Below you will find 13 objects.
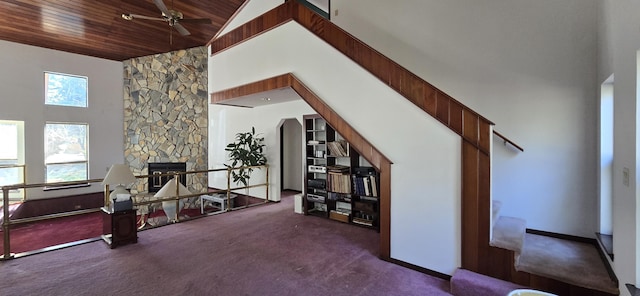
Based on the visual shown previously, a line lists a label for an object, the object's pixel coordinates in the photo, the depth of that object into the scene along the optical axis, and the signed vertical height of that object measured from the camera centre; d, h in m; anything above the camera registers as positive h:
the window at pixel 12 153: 6.27 -0.15
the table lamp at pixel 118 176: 3.88 -0.43
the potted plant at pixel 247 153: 5.99 -0.14
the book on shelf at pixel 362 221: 4.42 -1.22
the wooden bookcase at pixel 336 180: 4.48 -0.59
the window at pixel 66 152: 6.81 -0.13
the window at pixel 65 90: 6.80 +1.45
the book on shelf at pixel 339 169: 4.82 -0.40
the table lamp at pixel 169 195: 5.61 -1.00
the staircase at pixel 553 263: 2.22 -1.07
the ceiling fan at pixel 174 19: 3.82 +1.87
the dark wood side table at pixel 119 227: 3.58 -1.07
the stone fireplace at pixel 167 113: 7.35 +0.92
